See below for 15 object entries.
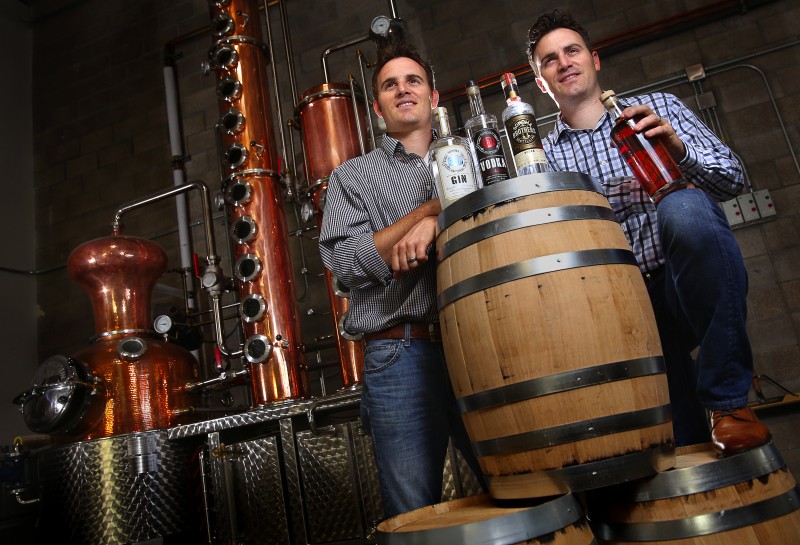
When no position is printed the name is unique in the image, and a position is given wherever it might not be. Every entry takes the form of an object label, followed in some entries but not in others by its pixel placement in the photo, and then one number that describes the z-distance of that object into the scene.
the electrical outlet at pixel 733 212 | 3.41
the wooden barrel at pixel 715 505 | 1.06
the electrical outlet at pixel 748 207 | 3.40
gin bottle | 1.33
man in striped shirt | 1.48
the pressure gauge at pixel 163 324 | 3.29
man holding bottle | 1.23
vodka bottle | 1.36
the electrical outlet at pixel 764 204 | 3.39
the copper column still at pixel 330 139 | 3.12
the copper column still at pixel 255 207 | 3.03
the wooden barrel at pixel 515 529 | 0.98
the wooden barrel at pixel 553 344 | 1.06
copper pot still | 3.00
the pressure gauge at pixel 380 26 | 3.34
